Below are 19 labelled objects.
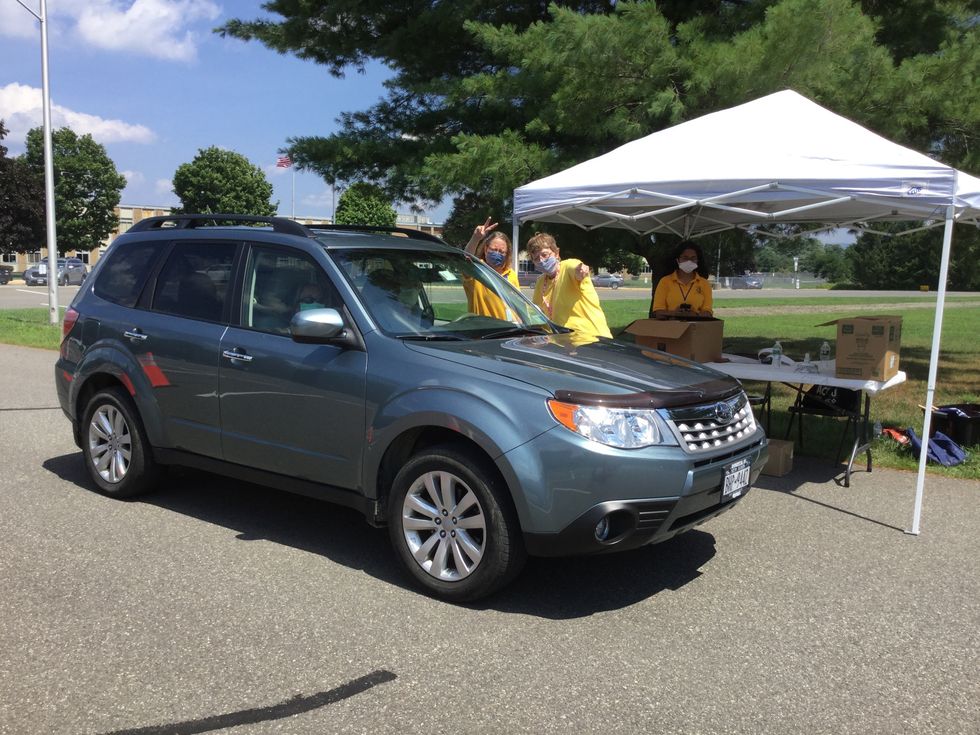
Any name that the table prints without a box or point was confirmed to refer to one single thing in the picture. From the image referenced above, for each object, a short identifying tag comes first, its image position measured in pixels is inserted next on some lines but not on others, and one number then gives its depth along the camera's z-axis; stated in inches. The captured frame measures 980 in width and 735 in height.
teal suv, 152.6
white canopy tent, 213.5
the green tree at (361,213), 1744.6
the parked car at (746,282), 3127.5
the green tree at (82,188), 2696.9
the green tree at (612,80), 377.1
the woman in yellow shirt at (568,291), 267.9
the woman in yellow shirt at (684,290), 322.3
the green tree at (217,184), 2871.6
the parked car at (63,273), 1835.6
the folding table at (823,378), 250.5
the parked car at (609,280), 2805.1
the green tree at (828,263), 3572.8
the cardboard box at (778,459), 270.7
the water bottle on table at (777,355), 278.5
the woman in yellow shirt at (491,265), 219.5
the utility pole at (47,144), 709.3
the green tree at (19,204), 2252.7
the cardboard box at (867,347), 248.7
